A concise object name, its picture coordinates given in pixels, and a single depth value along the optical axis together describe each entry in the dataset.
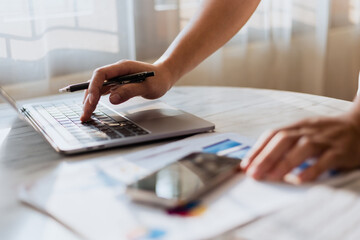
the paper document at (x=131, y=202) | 0.54
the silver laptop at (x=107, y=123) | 0.82
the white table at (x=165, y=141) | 0.58
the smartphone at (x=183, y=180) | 0.58
